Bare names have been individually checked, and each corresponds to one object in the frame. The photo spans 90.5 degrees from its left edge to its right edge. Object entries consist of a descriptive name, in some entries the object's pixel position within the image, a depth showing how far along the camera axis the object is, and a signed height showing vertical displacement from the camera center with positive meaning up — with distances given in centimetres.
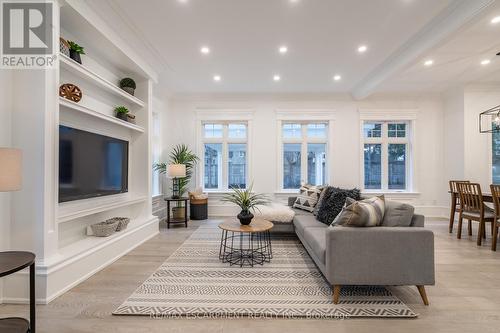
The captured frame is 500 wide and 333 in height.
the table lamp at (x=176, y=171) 504 -4
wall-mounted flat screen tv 268 +6
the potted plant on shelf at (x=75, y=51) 278 +134
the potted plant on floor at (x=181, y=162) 534 +12
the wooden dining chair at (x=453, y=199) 459 -57
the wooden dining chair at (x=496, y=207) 355 -56
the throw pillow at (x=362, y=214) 226 -43
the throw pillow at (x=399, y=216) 233 -45
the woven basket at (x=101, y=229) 322 -78
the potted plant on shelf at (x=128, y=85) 395 +136
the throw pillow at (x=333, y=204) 351 -51
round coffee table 310 -117
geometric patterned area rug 206 -119
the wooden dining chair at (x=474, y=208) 385 -65
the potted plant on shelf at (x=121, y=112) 378 +88
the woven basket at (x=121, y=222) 349 -75
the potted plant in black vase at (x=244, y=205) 320 -47
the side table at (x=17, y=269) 158 -72
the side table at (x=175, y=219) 498 -98
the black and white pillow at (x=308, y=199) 441 -55
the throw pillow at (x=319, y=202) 400 -54
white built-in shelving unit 222 +22
